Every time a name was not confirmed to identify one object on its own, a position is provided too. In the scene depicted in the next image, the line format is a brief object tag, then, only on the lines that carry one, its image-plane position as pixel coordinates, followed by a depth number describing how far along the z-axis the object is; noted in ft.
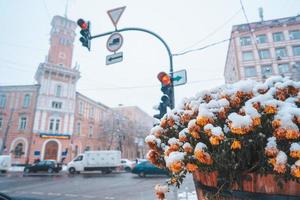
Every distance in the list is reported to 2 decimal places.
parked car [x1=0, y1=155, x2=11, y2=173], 68.12
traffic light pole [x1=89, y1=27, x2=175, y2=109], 20.53
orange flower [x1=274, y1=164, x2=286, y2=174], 3.90
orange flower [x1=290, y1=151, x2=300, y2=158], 3.90
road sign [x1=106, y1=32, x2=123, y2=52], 20.34
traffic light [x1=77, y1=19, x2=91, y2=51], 19.72
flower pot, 4.10
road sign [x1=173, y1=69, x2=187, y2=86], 19.38
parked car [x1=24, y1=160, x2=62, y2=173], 71.92
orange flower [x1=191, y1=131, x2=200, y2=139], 4.87
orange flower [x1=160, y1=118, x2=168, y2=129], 6.28
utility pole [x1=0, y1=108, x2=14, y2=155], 91.70
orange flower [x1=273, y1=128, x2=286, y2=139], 4.15
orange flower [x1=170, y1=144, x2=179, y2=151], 5.28
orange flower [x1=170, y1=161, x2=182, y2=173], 4.67
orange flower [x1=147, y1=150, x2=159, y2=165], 6.40
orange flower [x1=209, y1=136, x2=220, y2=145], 4.35
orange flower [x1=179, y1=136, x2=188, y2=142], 5.26
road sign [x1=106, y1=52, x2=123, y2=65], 20.12
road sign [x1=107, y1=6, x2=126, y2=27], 20.44
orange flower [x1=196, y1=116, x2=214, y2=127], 4.78
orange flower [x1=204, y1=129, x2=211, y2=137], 4.55
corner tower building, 100.83
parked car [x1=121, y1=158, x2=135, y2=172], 77.71
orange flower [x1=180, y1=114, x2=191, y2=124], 5.80
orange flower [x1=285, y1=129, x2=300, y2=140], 4.04
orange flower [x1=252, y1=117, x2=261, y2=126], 4.30
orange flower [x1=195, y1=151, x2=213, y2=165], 4.44
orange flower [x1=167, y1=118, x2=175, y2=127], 6.14
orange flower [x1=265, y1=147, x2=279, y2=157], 4.16
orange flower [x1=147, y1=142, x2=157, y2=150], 6.25
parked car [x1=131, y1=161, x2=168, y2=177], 55.16
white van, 70.64
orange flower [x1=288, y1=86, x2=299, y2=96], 5.19
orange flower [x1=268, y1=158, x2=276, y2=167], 4.07
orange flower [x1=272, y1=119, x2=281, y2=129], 4.24
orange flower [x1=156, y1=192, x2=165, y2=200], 5.92
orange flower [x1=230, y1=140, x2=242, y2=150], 4.25
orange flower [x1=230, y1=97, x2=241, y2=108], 5.17
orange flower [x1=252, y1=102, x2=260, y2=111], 4.70
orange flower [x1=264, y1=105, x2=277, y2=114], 4.43
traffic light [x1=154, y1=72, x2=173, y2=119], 18.26
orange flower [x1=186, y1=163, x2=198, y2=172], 4.68
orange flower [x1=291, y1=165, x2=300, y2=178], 3.75
